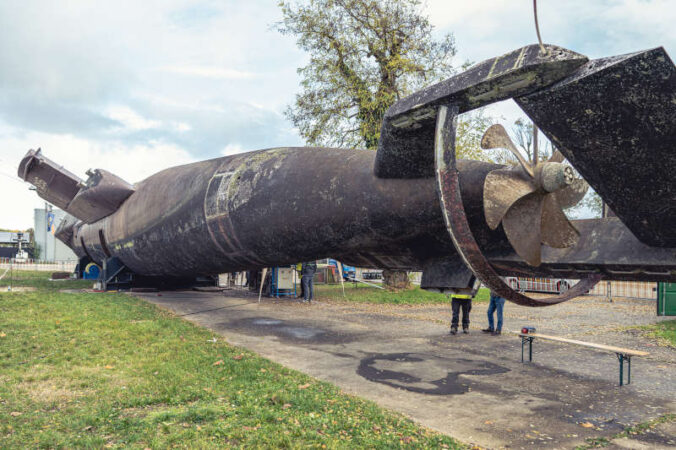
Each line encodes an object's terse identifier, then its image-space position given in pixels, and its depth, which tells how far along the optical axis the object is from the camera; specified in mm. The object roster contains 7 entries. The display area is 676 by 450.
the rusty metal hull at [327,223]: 6008
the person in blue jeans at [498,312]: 11039
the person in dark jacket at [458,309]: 10688
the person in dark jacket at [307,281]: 17781
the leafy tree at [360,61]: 20812
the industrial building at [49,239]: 44534
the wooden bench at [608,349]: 6707
